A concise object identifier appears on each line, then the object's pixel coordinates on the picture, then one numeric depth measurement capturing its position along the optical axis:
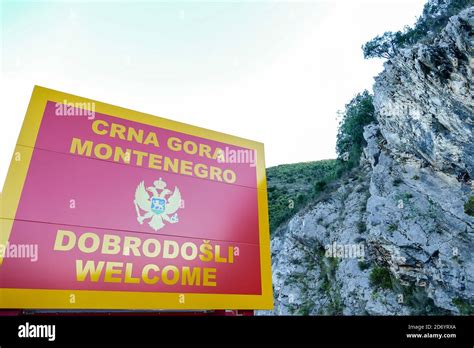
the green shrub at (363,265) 28.20
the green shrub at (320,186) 38.78
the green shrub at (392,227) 26.52
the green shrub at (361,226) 30.08
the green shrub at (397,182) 29.73
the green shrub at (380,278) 26.13
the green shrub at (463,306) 20.77
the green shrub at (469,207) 23.44
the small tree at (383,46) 39.44
